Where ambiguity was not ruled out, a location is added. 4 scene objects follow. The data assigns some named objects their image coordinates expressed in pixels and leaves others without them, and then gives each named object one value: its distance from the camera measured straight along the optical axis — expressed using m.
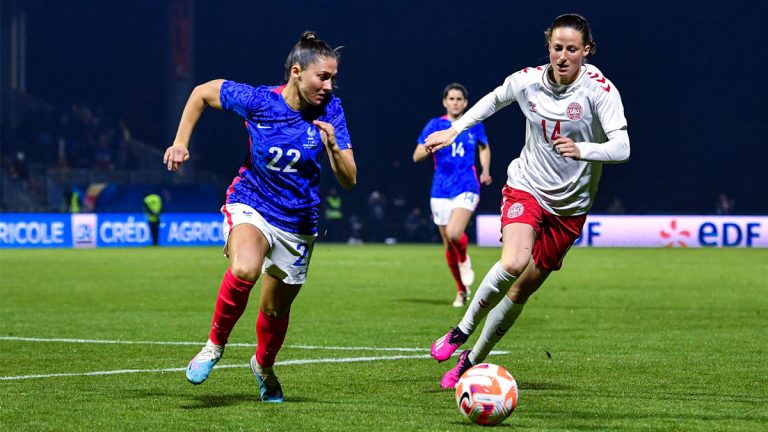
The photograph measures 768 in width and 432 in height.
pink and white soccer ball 10.91
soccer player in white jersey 13.47
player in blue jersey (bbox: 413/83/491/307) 27.11
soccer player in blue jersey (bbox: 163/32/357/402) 12.44
